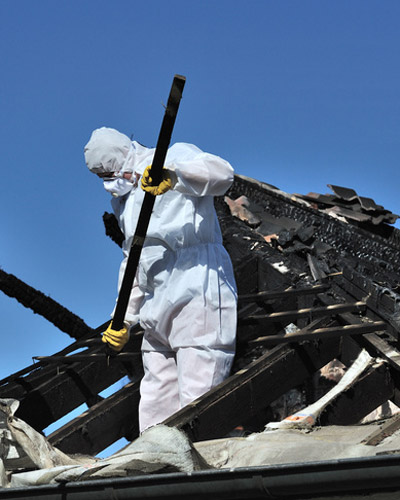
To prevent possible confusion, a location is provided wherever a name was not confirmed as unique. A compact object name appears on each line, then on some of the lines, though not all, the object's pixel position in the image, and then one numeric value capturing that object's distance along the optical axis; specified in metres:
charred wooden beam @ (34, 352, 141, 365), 12.88
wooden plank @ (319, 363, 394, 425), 10.12
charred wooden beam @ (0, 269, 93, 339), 18.20
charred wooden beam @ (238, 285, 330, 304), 13.09
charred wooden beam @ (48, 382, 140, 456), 10.62
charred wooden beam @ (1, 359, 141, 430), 13.03
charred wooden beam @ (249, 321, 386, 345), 11.27
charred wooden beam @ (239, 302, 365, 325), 11.97
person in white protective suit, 11.34
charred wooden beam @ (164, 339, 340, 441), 10.12
